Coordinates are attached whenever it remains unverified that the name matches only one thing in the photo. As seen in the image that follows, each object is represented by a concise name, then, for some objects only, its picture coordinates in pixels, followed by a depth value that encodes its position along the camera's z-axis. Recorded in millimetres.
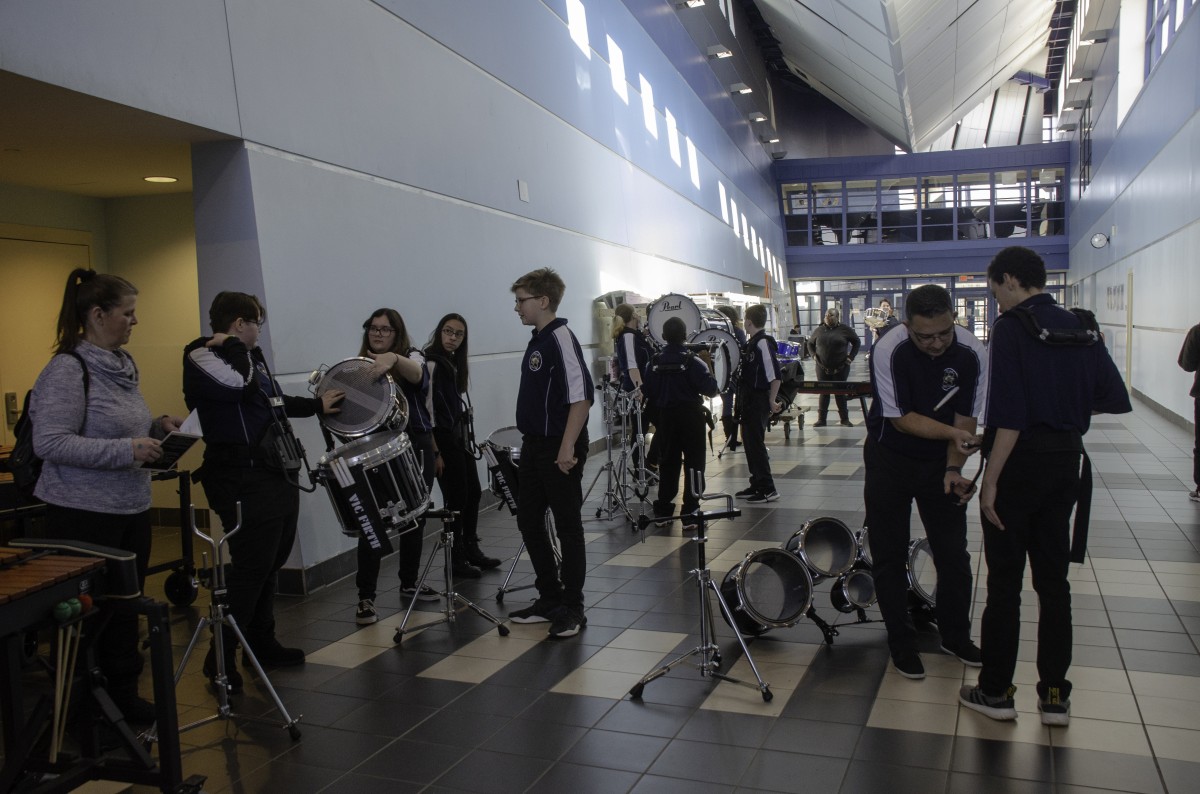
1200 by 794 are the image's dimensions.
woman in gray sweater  3484
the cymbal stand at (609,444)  8008
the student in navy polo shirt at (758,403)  8383
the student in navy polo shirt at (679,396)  7266
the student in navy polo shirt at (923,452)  3916
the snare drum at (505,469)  5555
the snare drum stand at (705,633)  3986
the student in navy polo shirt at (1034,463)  3449
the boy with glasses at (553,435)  4836
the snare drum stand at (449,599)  4883
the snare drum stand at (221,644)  3713
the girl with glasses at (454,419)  6109
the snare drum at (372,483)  4230
